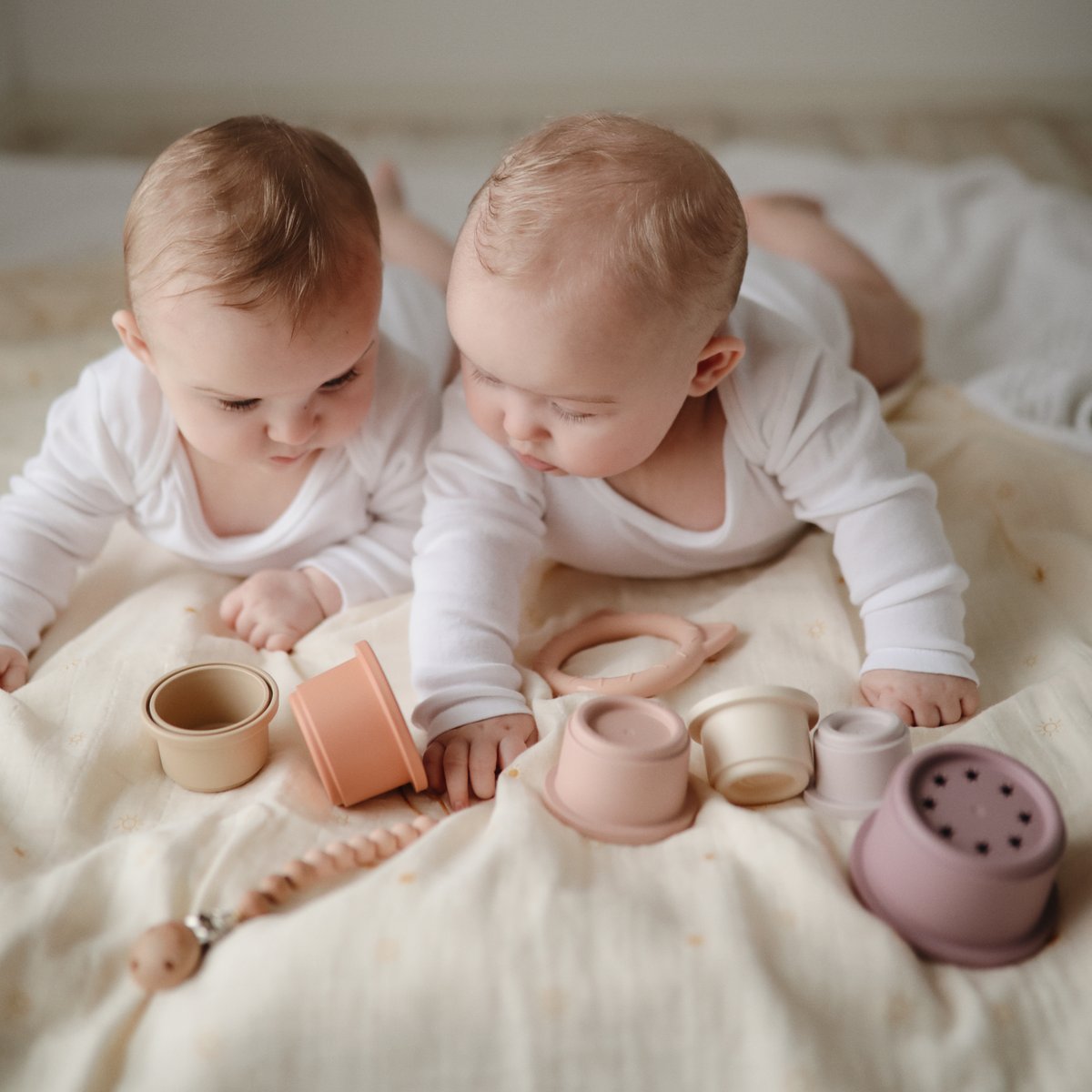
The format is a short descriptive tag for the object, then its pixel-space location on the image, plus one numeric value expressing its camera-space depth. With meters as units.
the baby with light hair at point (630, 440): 0.99
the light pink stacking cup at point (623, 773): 0.89
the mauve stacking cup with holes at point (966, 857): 0.78
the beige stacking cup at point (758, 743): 0.93
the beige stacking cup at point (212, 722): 0.98
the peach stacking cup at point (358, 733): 0.97
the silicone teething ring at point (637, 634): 1.12
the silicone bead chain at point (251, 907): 0.81
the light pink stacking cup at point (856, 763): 0.92
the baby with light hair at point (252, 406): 1.05
